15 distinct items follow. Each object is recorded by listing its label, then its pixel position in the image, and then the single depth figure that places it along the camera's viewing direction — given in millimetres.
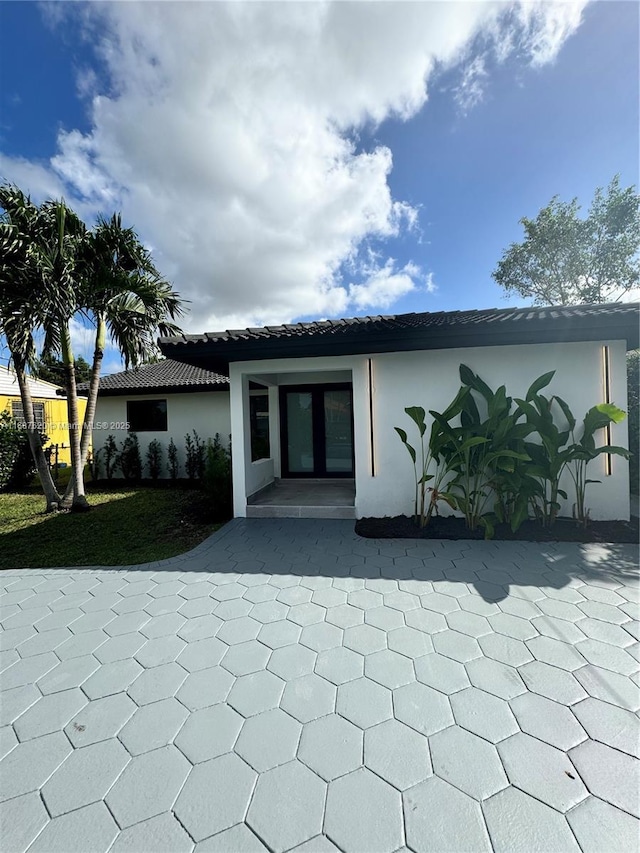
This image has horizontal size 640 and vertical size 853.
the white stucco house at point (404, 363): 5732
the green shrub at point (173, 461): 12104
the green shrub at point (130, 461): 12242
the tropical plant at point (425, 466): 5895
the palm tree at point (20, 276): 6441
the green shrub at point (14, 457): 11047
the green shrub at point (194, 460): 11805
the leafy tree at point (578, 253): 15867
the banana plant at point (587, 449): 5227
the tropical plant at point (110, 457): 12328
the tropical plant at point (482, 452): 5438
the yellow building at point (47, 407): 15234
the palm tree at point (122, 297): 7270
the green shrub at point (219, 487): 7383
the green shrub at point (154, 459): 12164
